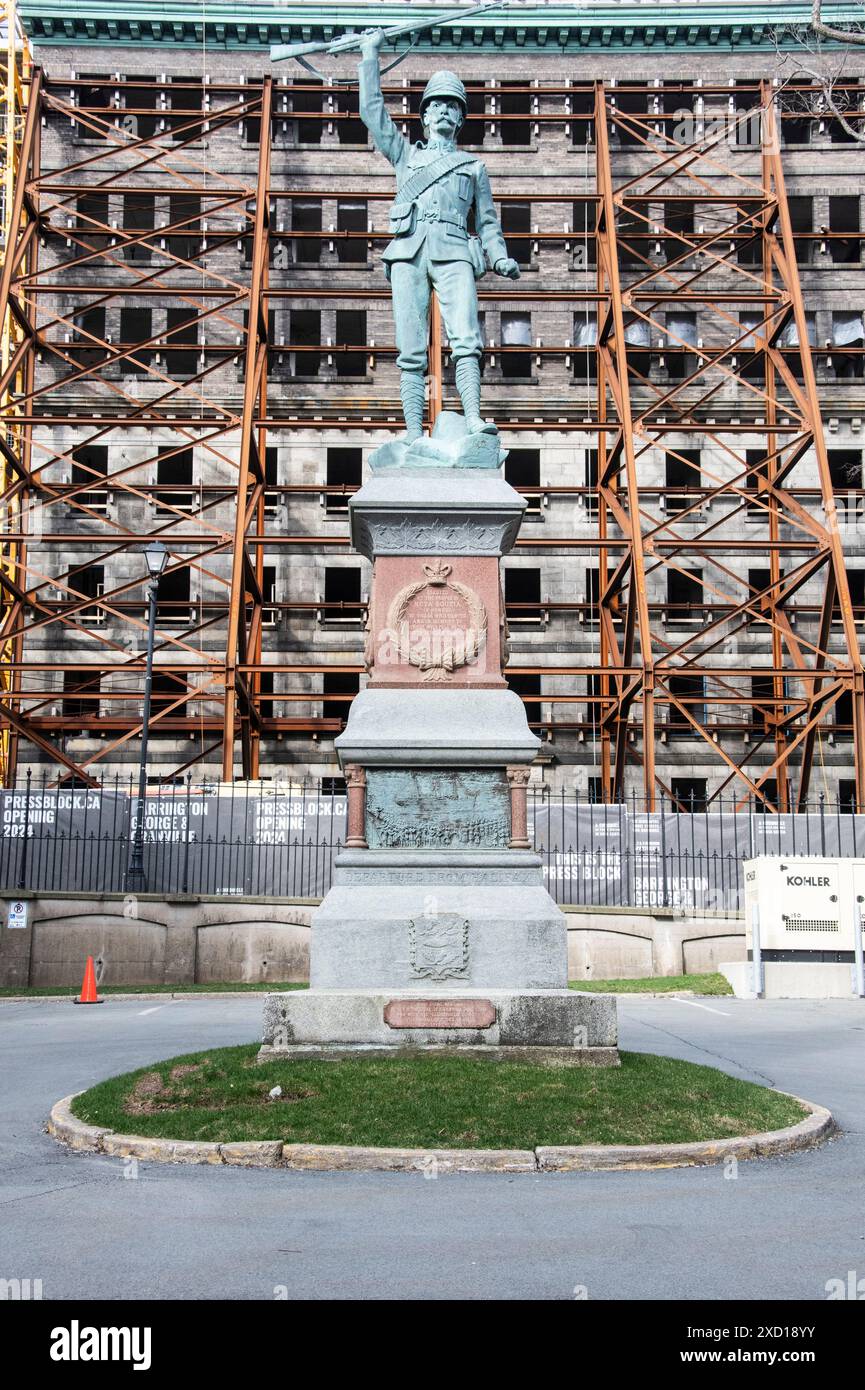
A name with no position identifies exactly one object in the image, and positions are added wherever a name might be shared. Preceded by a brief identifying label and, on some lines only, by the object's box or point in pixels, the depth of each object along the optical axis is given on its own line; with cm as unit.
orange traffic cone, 1861
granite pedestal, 902
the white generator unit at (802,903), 1955
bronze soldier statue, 1214
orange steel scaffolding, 3528
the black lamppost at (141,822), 2306
